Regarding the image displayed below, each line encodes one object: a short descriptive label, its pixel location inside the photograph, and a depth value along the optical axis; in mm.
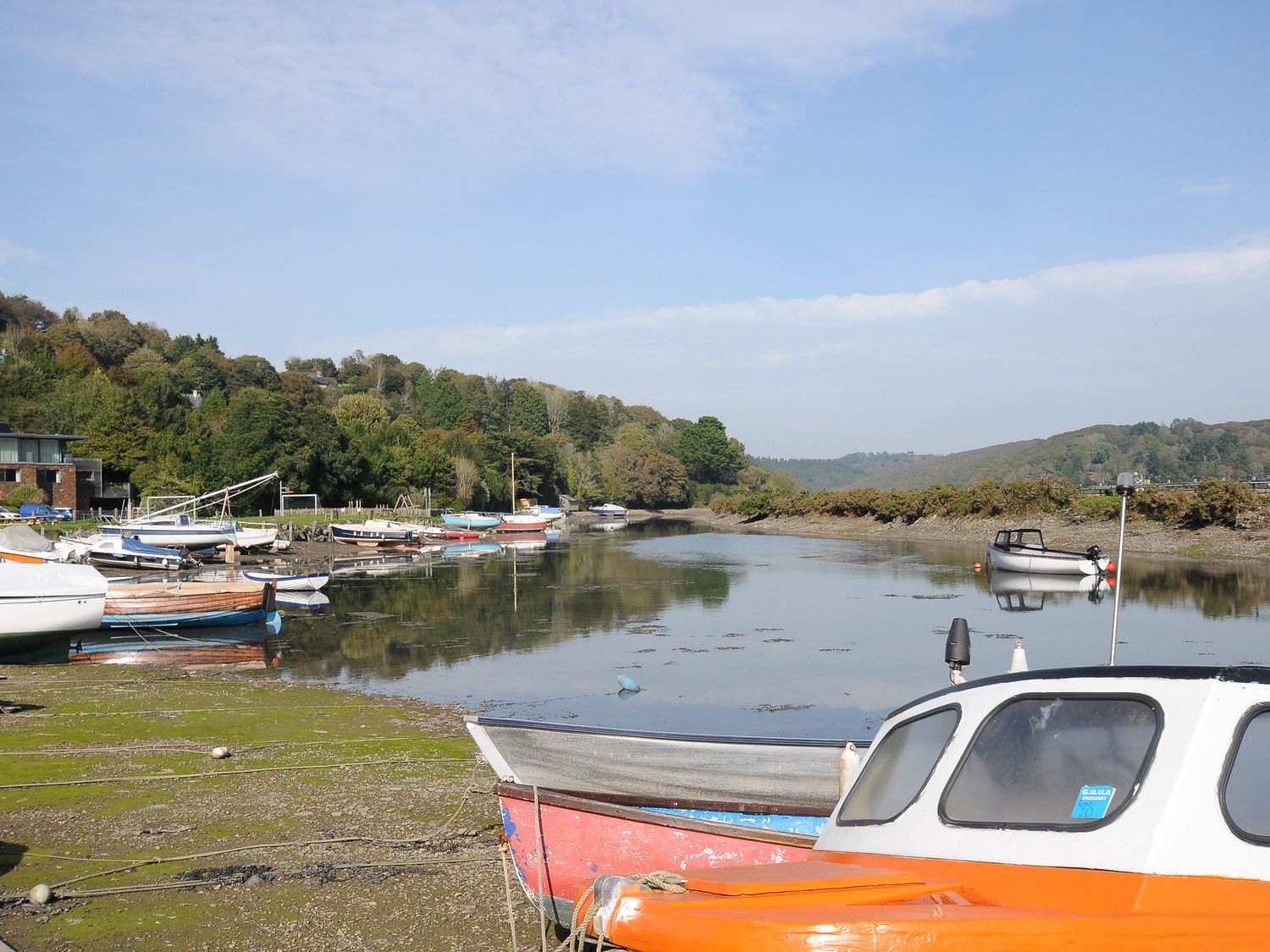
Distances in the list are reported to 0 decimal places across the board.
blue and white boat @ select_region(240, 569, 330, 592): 37938
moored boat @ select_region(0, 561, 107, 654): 22344
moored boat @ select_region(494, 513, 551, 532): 91094
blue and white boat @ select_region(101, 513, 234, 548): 50219
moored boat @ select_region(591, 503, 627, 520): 141250
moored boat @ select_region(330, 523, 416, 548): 67938
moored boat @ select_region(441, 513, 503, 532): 89875
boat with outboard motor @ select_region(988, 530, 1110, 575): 47938
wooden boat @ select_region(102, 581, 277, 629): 27484
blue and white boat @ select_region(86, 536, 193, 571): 42438
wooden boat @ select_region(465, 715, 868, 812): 9367
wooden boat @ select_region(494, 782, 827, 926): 7094
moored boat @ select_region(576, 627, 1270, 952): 3749
